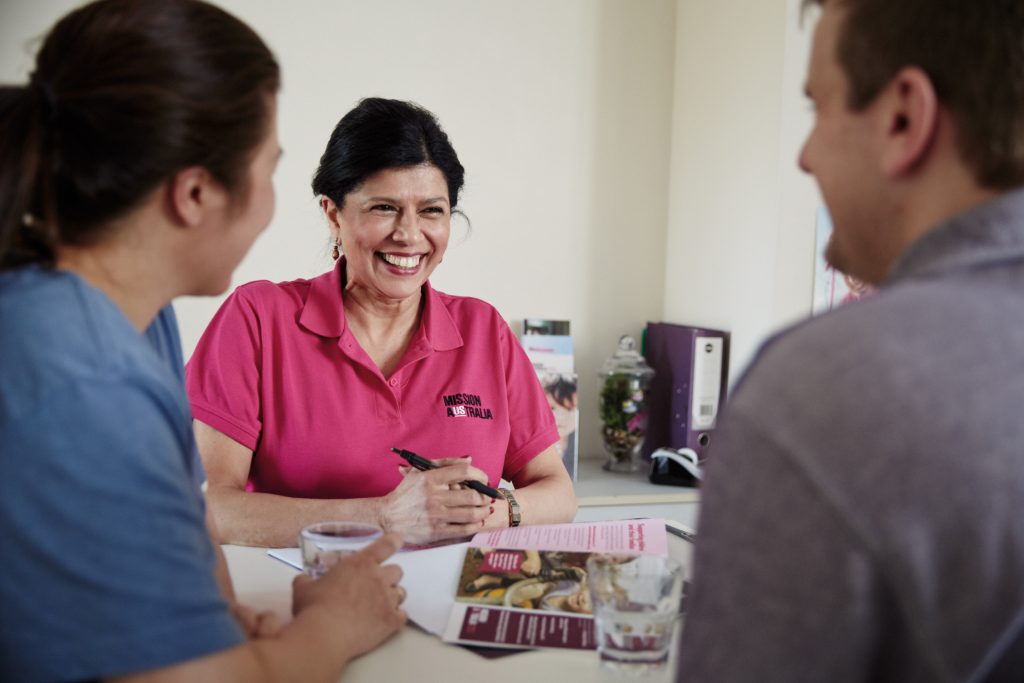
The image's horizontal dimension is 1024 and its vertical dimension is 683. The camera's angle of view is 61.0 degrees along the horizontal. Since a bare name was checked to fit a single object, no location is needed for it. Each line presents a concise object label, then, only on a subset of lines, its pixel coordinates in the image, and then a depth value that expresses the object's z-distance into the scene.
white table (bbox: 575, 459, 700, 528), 2.31
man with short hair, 0.48
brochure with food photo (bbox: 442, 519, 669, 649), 0.99
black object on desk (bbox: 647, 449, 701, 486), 2.55
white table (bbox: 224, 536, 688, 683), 0.91
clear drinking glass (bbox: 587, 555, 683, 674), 0.90
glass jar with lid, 2.71
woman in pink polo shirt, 1.66
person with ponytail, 0.67
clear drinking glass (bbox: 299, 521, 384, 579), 1.10
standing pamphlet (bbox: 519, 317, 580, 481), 2.61
